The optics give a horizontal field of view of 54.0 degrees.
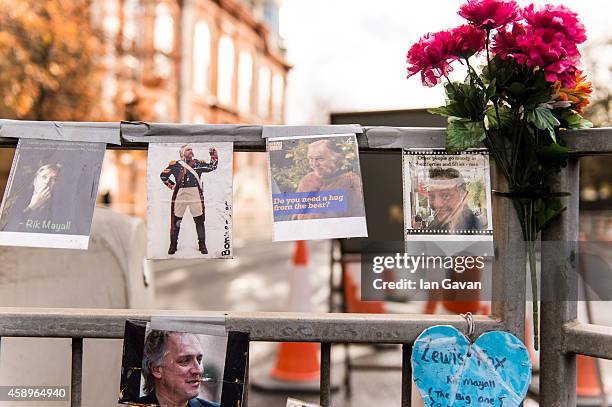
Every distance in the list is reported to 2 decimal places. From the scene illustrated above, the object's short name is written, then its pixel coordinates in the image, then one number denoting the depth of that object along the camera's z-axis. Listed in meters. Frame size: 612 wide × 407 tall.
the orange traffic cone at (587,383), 4.41
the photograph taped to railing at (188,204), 1.47
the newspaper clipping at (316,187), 1.46
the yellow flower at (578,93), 1.45
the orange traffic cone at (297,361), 4.78
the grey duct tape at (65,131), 1.50
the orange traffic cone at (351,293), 4.64
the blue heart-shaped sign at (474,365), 1.46
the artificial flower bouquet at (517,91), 1.39
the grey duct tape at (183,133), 1.50
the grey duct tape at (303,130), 1.50
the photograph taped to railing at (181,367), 1.47
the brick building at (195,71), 18.89
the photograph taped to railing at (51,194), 1.45
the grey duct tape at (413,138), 1.49
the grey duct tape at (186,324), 1.48
